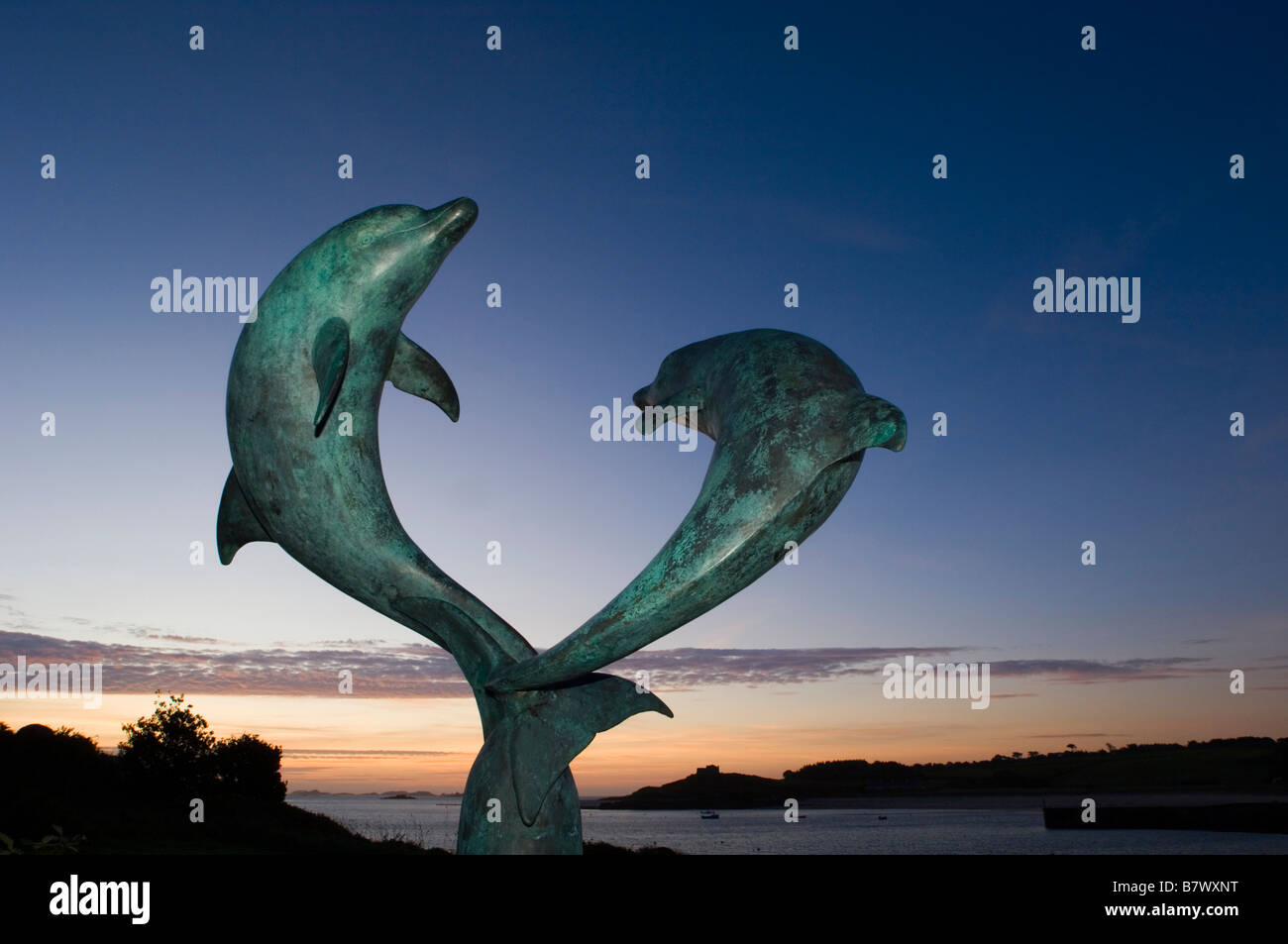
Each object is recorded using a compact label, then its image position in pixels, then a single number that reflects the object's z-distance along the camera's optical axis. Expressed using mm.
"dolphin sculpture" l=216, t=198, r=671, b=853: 7340
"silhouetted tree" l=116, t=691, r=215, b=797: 33531
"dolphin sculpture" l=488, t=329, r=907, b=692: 6613
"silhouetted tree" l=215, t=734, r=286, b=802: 35625
